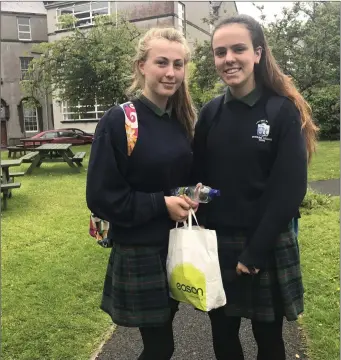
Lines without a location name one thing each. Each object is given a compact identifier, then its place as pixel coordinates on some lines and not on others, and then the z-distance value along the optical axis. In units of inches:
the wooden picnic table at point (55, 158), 510.3
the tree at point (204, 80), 687.7
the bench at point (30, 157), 483.4
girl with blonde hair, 78.0
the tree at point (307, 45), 578.9
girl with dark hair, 77.4
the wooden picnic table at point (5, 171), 350.3
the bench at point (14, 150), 665.8
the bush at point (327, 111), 783.7
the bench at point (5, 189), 311.1
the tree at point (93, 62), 781.9
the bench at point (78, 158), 514.3
